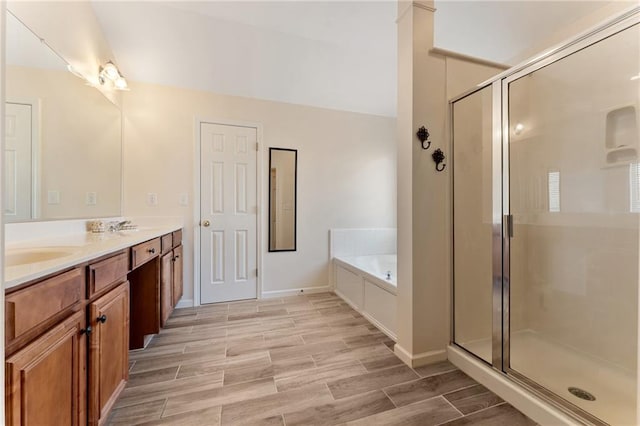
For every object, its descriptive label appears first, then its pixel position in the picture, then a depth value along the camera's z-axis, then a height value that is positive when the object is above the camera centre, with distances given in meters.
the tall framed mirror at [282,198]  3.04 +0.19
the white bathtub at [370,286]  2.12 -0.72
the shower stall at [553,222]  1.51 -0.05
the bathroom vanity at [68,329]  0.70 -0.41
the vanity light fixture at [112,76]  2.16 +1.21
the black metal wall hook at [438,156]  1.73 +0.40
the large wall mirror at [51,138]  1.35 +0.51
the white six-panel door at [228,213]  2.79 +0.01
